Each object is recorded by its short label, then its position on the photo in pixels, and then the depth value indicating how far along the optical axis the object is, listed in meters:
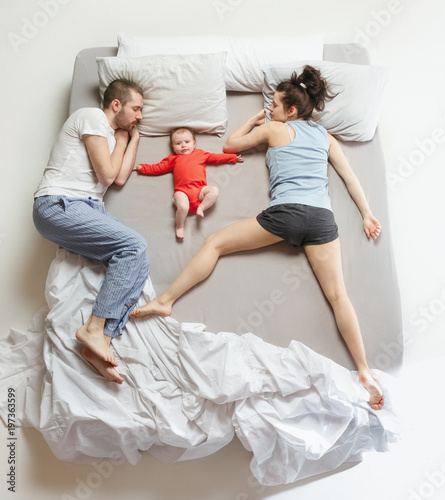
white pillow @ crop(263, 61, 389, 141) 2.06
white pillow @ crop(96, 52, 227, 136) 2.06
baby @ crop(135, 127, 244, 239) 1.92
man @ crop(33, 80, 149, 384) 1.70
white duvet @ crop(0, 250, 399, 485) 1.61
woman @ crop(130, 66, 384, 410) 1.78
